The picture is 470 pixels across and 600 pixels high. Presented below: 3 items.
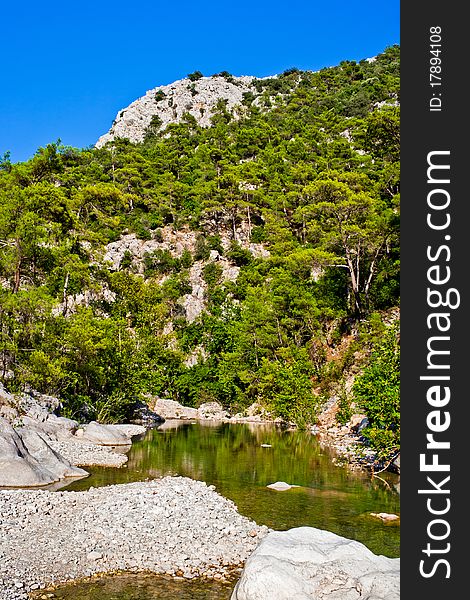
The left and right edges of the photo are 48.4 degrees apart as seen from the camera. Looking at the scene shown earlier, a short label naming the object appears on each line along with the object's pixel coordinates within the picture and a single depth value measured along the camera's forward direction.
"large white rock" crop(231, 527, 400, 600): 6.97
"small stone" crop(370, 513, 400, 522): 13.61
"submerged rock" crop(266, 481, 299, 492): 16.81
